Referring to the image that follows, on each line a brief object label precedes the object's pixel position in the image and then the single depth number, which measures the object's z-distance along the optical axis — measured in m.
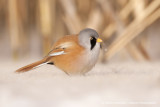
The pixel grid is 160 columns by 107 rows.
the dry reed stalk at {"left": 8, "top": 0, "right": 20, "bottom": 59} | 5.58
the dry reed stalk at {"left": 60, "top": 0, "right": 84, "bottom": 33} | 5.33
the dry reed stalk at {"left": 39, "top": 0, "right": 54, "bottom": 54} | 5.46
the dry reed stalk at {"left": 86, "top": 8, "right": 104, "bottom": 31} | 5.50
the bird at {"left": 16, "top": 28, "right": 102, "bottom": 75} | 3.51
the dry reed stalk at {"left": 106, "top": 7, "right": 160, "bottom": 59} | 4.96
